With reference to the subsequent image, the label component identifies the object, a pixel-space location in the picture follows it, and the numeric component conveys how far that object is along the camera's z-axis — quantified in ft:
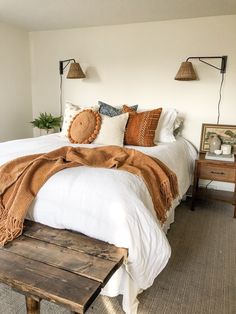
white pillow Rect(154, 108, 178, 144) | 9.64
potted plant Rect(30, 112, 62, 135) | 11.70
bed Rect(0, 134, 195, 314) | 4.50
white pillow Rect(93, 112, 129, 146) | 8.58
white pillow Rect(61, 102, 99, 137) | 9.49
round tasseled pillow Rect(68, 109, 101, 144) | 8.65
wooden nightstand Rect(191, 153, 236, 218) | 8.64
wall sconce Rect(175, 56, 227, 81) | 9.54
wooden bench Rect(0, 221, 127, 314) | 3.54
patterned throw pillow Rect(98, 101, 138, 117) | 9.64
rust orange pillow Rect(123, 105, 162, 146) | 8.77
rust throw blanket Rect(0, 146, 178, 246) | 4.91
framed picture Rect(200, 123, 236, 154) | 9.65
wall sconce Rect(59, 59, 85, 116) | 11.23
